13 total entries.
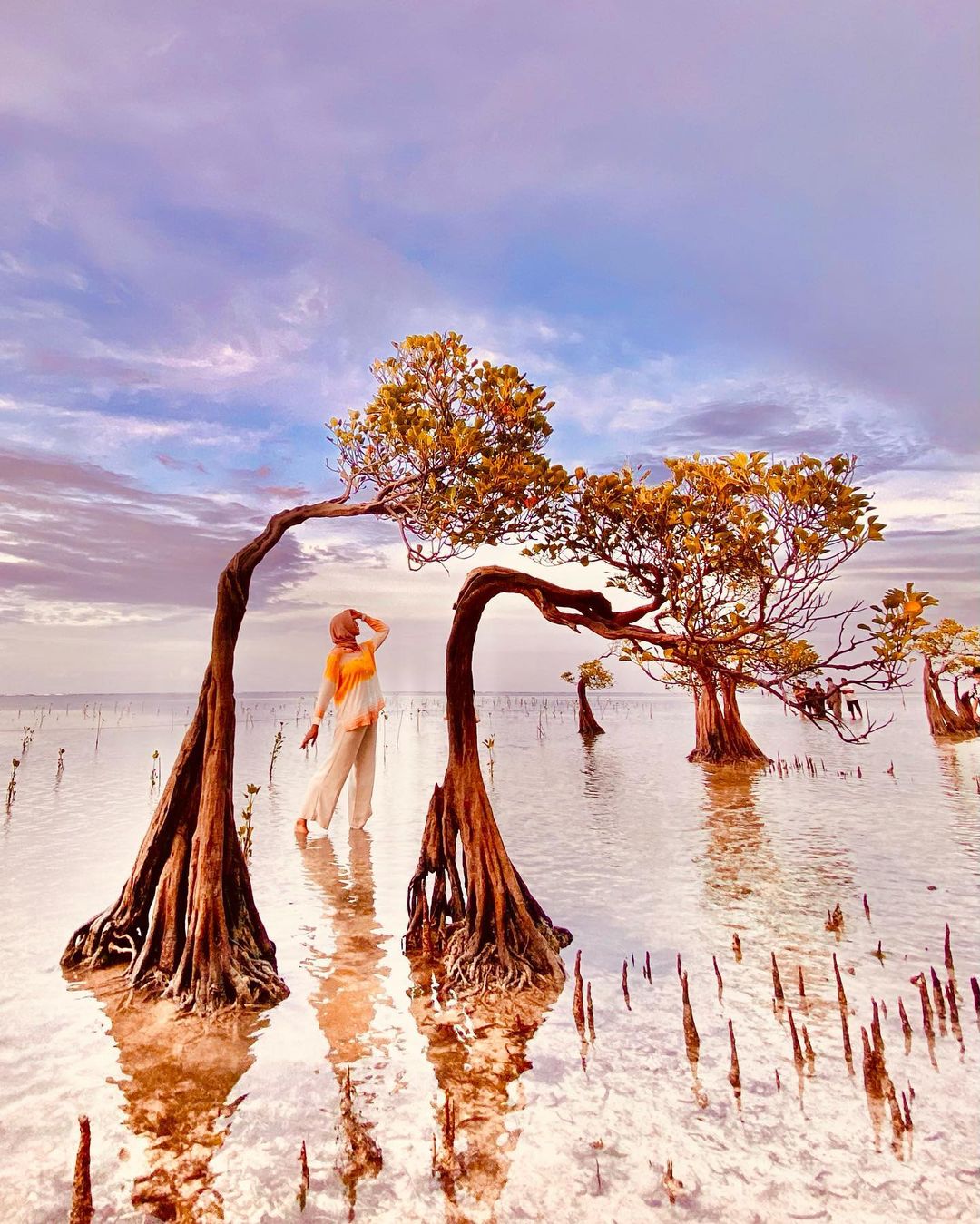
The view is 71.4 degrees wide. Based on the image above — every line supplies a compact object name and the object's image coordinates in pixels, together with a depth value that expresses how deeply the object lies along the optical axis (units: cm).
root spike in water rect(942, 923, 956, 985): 591
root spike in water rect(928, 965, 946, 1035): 530
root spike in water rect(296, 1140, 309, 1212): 350
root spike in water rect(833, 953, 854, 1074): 469
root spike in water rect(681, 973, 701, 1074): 496
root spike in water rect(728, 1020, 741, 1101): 447
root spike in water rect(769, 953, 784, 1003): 562
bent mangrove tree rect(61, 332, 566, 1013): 562
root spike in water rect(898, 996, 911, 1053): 492
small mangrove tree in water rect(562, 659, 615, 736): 3566
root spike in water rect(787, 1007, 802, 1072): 468
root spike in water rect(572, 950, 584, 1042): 514
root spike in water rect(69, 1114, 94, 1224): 332
